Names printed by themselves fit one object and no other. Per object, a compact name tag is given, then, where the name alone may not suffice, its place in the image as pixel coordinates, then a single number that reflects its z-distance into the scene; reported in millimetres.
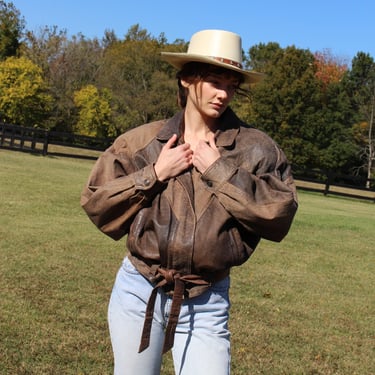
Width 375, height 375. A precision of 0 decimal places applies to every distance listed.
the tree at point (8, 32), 40500
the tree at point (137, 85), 38844
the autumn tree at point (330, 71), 52844
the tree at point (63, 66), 40344
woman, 2201
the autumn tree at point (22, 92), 33906
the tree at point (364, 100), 46531
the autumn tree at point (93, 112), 38438
